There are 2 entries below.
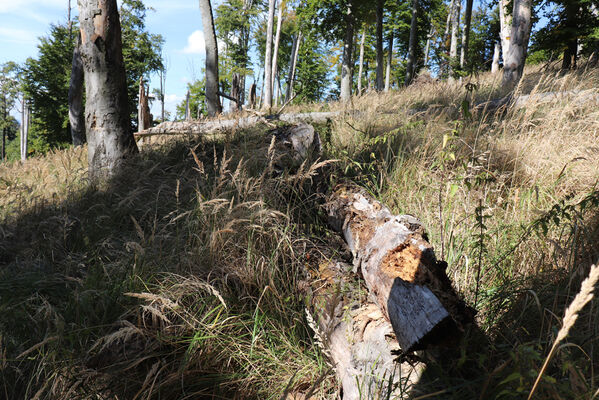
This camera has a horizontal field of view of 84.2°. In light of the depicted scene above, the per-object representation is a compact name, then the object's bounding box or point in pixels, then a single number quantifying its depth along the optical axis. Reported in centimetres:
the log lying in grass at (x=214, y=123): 643
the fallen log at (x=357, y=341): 156
